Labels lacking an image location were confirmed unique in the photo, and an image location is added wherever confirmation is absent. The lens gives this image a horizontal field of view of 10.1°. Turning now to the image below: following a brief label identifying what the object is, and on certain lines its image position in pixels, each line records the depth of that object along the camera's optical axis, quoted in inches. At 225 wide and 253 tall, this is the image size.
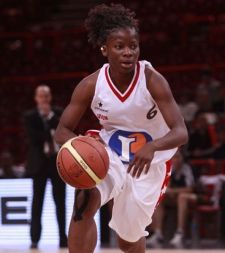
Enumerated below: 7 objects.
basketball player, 279.5
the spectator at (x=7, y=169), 628.5
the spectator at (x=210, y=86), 709.2
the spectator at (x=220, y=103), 703.1
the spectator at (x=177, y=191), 569.2
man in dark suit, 527.1
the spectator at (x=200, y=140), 648.3
